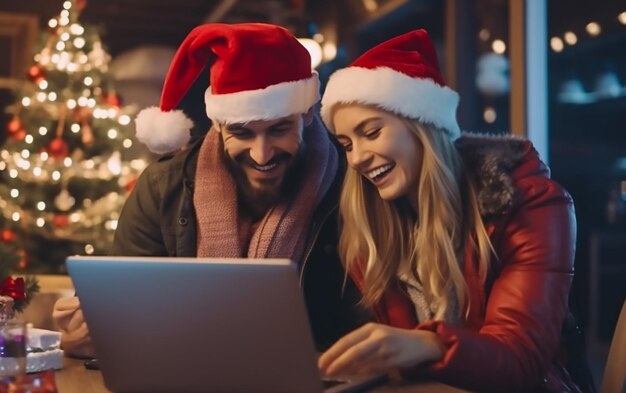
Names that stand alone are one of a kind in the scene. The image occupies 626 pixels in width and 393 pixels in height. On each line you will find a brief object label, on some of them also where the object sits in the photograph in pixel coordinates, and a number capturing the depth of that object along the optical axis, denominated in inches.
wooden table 55.6
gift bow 67.9
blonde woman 64.7
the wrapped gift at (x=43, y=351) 62.1
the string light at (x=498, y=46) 177.9
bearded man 81.6
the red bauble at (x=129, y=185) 199.0
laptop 48.0
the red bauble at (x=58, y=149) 193.8
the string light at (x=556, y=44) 165.0
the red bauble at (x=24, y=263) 186.1
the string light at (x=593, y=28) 161.2
